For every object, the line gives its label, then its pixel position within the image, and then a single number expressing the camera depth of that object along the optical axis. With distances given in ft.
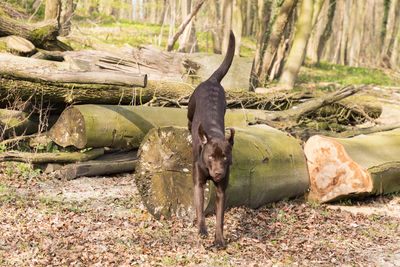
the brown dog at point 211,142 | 14.67
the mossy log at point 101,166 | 25.53
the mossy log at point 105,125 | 24.70
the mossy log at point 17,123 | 27.17
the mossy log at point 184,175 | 19.69
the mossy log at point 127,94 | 25.94
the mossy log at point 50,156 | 25.05
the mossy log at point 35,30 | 32.78
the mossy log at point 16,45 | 31.04
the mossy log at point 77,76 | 20.25
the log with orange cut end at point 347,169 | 23.72
